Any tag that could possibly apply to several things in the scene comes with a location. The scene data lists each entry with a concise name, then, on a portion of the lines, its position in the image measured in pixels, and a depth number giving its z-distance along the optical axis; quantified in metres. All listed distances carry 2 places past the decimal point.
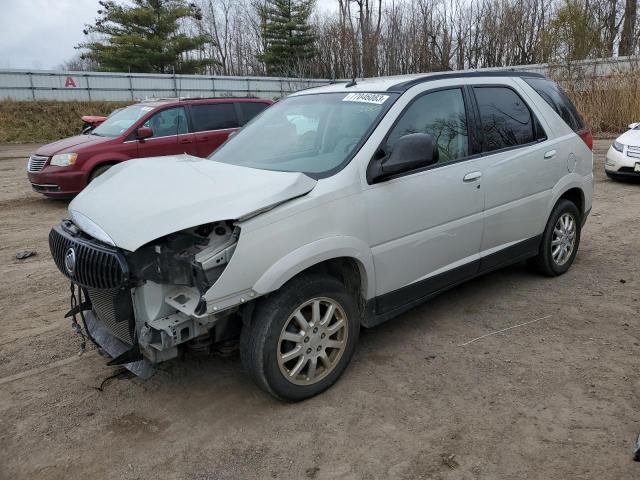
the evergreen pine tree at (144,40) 38.03
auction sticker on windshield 3.70
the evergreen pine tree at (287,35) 41.44
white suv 2.86
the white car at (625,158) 9.62
